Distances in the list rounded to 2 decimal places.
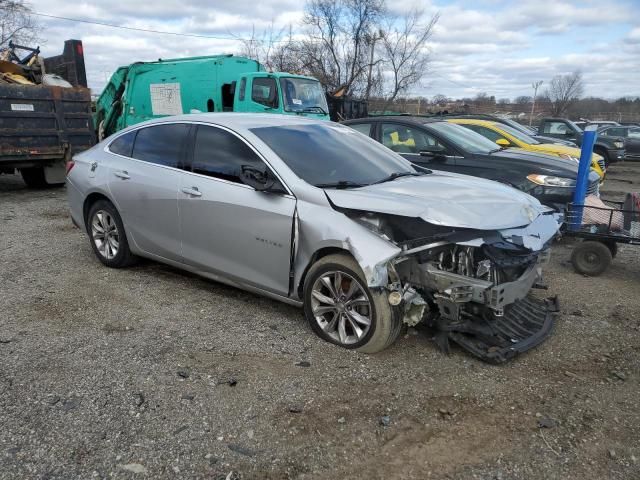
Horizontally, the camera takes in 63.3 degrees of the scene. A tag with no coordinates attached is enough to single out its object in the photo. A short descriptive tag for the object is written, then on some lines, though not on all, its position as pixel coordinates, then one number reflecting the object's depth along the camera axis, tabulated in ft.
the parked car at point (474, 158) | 21.75
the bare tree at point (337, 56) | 81.82
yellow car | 28.76
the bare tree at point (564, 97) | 146.41
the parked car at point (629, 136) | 64.54
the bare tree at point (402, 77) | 87.35
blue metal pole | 18.20
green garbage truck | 34.96
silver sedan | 11.35
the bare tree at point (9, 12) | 72.59
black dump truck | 30.07
